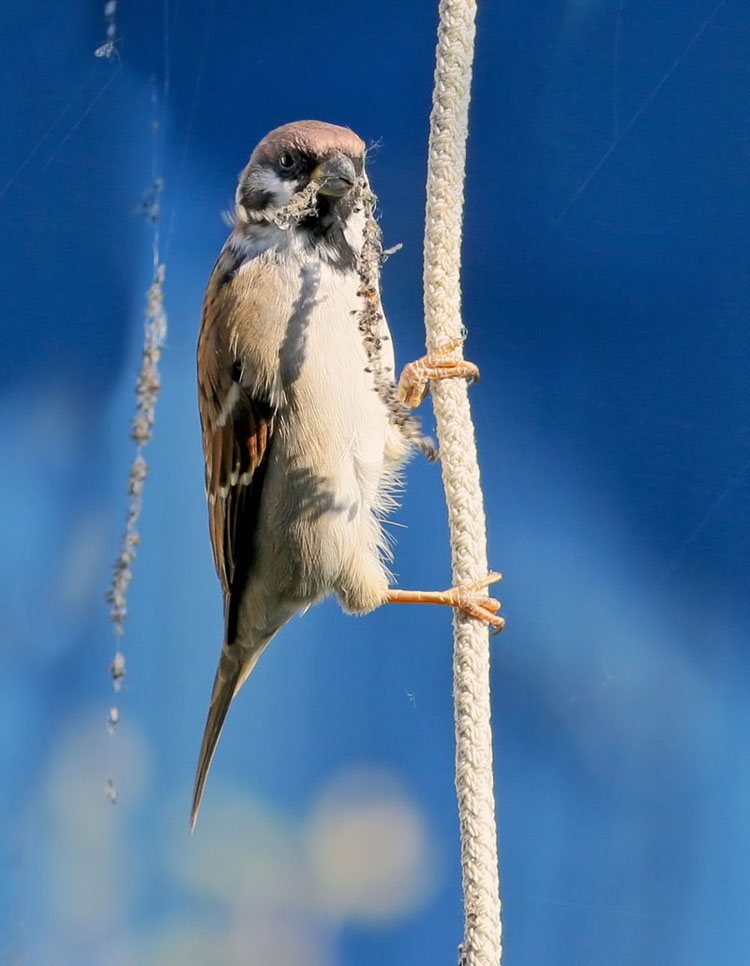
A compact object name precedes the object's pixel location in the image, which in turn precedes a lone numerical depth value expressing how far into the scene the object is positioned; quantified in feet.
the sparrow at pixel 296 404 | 10.60
